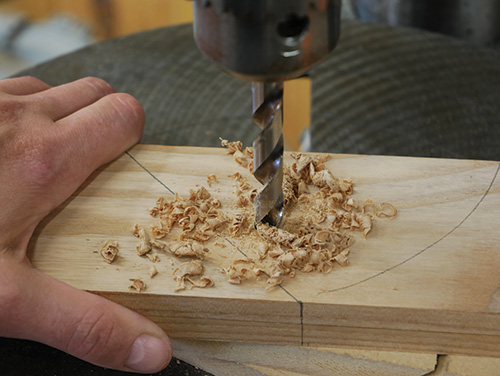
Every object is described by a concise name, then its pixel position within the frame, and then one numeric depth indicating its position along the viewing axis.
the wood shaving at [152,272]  0.32
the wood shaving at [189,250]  0.33
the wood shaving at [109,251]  0.33
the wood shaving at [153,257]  0.33
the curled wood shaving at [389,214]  0.34
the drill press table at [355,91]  0.45
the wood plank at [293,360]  0.34
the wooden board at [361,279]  0.31
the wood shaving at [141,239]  0.33
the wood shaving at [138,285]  0.32
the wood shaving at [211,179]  0.36
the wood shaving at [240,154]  0.37
